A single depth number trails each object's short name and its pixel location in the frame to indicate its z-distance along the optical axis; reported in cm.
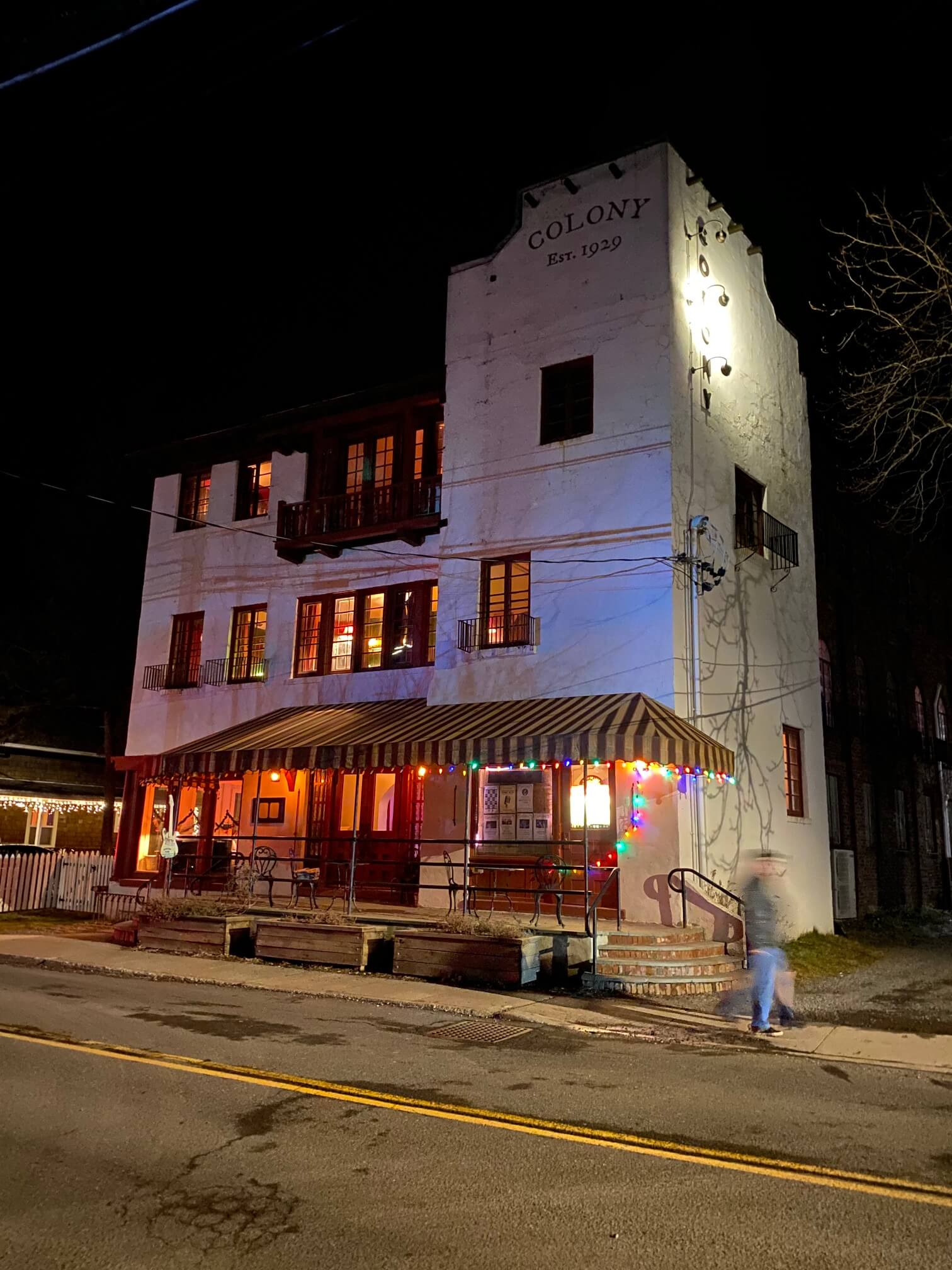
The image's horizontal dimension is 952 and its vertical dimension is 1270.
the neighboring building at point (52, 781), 3322
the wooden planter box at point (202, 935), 1493
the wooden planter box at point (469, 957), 1250
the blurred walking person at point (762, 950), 1004
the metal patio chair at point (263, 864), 1873
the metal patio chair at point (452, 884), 1404
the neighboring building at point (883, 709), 2242
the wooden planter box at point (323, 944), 1370
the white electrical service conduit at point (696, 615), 1529
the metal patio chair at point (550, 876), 1563
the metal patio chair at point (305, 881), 1575
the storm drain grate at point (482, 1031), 951
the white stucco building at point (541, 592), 1595
